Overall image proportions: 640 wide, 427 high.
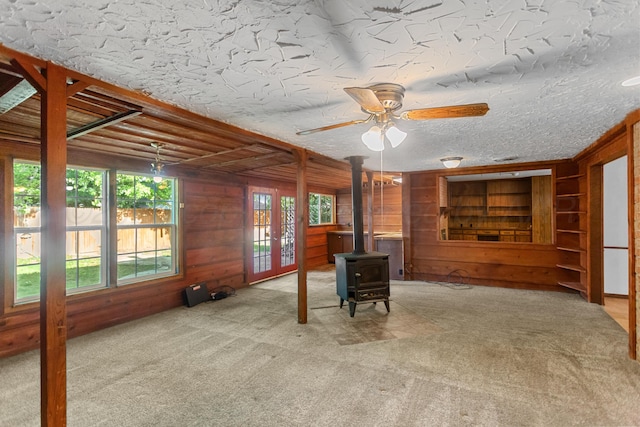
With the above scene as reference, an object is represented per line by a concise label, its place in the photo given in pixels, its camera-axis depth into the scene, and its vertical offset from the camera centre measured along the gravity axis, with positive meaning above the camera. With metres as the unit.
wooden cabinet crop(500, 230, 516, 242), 7.76 -0.58
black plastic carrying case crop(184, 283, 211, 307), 4.85 -1.25
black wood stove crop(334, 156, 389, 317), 4.18 -0.86
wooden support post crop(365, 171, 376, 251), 6.36 +0.13
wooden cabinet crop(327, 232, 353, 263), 8.39 -0.78
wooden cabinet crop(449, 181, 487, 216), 8.12 +0.41
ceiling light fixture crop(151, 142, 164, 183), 3.65 +0.64
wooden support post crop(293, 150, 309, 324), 3.94 -0.24
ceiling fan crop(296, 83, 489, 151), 1.85 +0.66
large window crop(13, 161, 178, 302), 3.41 -0.16
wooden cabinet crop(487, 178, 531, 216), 7.65 +0.39
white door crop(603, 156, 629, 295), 4.82 -0.26
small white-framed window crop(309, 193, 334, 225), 8.53 +0.16
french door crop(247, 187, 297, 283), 6.43 -0.40
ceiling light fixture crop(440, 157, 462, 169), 4.88 +0.83
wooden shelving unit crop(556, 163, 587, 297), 5.13 -0.24
